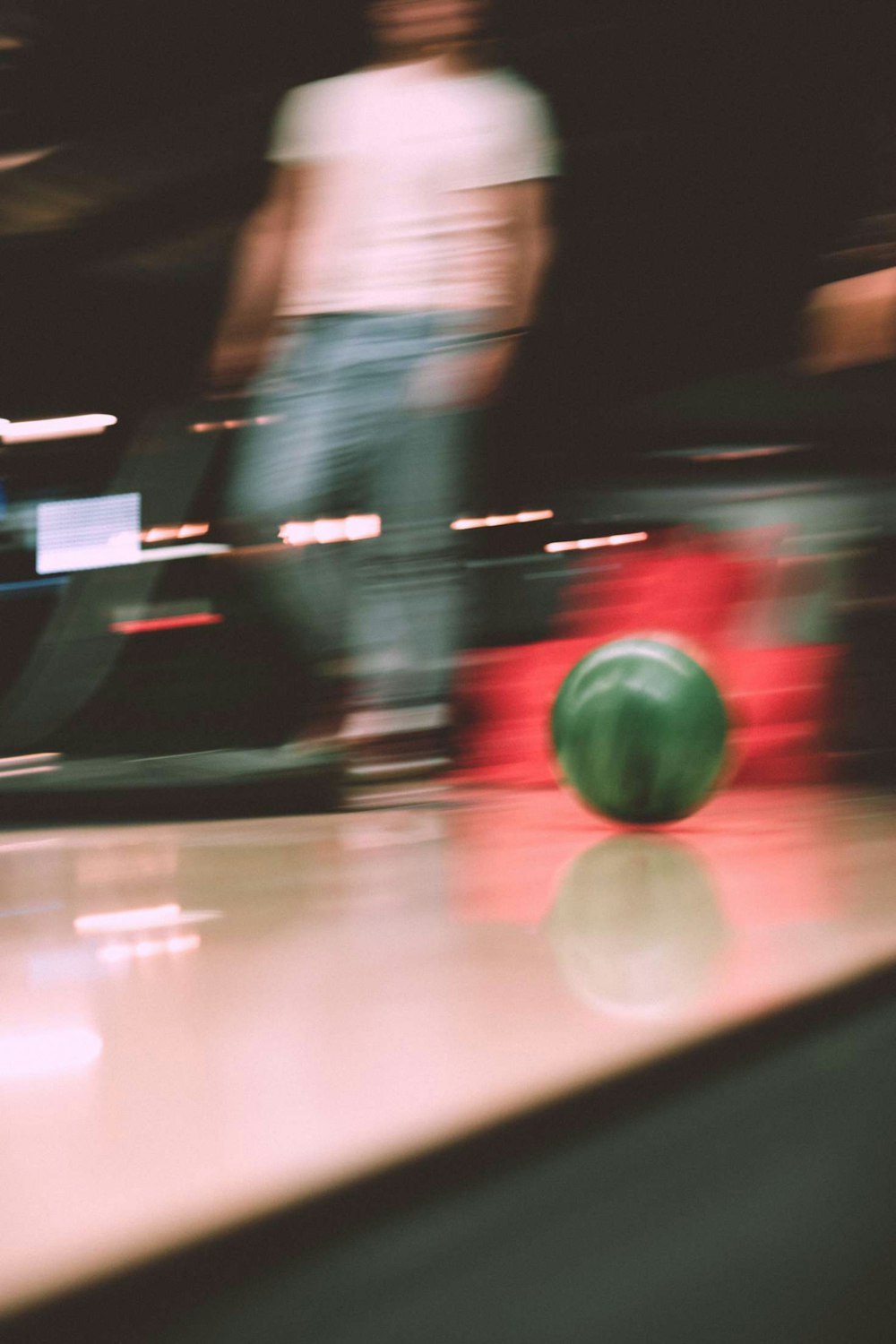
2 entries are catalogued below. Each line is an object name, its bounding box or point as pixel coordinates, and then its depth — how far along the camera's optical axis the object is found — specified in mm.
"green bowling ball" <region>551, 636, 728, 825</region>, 4403
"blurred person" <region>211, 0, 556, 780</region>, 4816
